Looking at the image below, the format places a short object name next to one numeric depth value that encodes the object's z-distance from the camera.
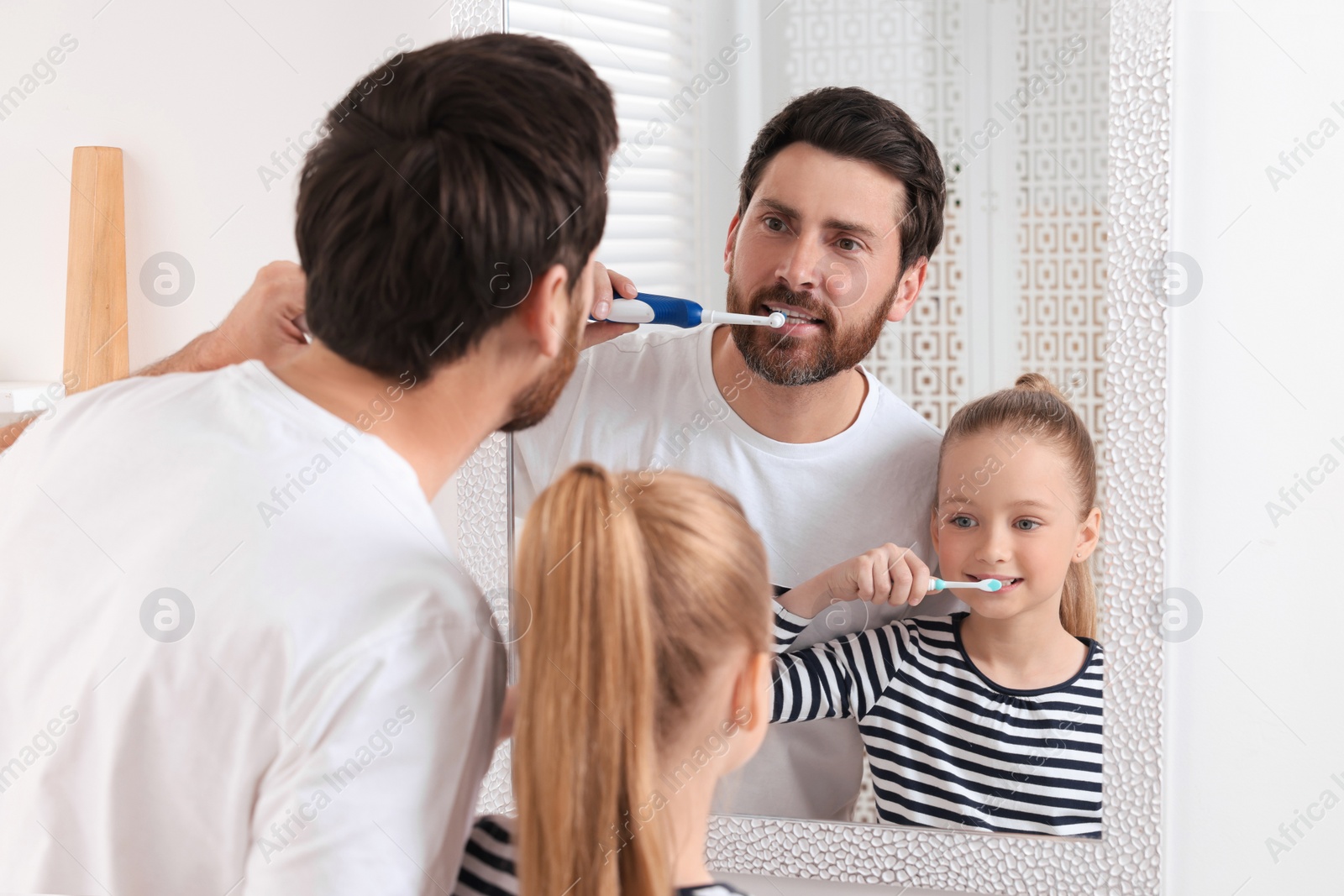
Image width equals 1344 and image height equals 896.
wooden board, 1.01
